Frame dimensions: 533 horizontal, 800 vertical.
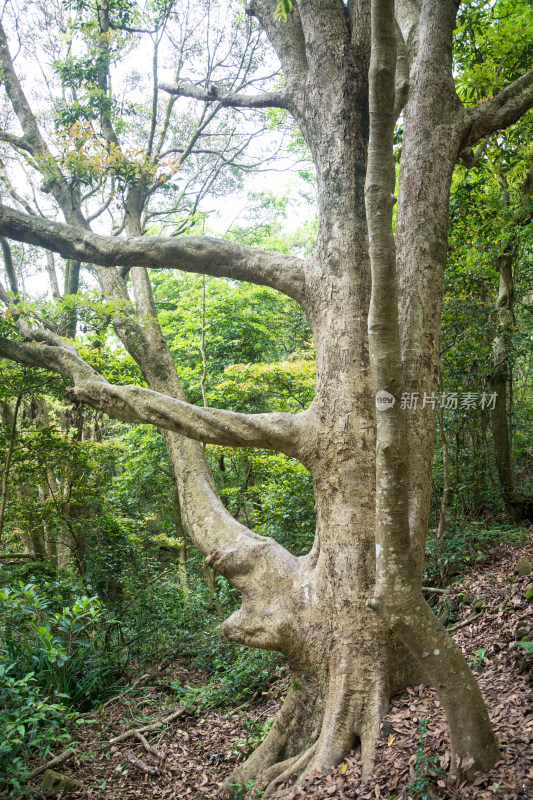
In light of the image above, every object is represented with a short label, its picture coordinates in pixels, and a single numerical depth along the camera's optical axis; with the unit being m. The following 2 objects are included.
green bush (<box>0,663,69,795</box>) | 2.83
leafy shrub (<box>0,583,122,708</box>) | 3.75
